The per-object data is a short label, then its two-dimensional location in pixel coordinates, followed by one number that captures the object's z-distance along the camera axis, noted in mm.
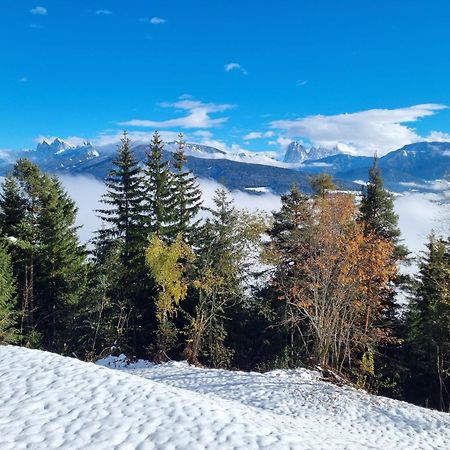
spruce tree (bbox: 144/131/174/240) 34188
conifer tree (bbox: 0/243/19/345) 30403
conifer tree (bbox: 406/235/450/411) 30906
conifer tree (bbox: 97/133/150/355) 34344
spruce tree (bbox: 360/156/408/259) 31469
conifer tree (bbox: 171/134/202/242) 35000
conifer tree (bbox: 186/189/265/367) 28828
